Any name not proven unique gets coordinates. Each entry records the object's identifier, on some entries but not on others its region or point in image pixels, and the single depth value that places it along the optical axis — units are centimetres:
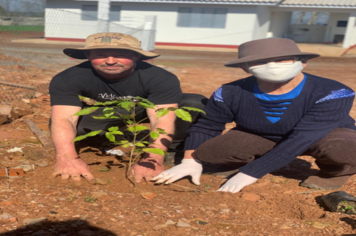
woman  273
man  307
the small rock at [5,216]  220
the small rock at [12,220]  217
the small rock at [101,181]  293
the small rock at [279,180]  317
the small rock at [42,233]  206
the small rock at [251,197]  274
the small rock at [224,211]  252
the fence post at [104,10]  972
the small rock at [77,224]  219
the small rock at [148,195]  270
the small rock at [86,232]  210
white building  2045
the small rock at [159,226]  224
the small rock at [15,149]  354
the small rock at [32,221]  217
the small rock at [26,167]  308
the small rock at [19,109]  461
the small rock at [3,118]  431
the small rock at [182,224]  228
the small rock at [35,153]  337
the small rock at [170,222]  231
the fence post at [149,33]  1020
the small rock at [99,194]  266
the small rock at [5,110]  446
